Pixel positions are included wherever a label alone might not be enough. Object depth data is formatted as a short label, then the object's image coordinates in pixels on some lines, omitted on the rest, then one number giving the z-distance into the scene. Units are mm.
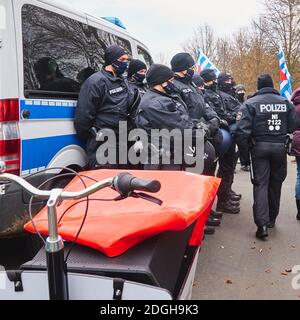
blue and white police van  2918
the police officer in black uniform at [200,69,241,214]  5402
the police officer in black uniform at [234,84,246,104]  7516
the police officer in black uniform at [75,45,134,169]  3762
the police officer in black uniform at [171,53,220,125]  4406
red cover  1763
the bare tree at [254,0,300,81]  18391
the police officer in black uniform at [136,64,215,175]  3566
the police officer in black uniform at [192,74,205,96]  5246
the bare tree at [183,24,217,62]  32703
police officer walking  4383
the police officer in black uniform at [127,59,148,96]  4953
